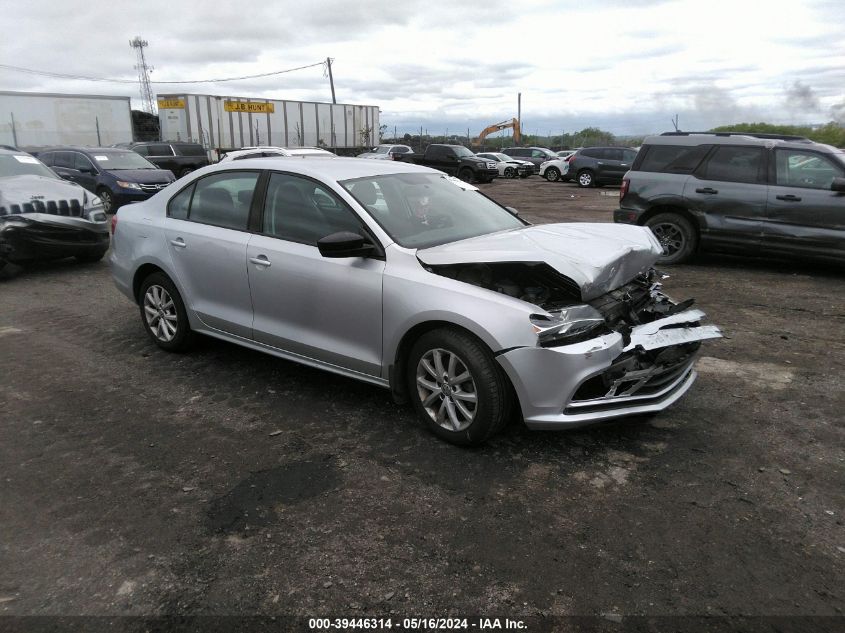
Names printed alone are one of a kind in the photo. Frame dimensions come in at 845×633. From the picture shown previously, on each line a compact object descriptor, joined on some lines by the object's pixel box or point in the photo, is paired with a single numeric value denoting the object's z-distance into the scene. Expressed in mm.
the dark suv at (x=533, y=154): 34875
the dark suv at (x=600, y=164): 25031
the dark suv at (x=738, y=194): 7760
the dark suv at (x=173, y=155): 22234
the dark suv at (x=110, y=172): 14375
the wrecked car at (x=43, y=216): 8086
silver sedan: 3422
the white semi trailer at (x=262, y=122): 31359
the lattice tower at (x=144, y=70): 70125
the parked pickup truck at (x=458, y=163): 27641
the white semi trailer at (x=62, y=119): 25312
